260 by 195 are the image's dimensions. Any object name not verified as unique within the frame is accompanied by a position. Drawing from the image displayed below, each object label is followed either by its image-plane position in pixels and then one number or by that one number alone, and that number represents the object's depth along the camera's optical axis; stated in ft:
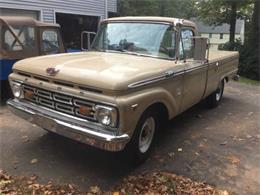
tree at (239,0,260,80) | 37.67
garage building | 29.45
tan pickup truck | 8.30
